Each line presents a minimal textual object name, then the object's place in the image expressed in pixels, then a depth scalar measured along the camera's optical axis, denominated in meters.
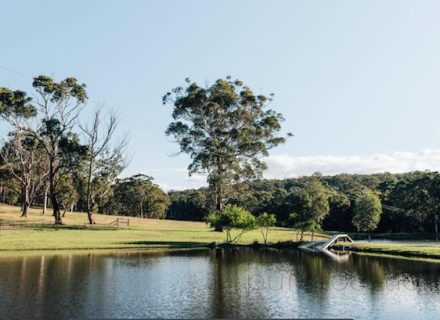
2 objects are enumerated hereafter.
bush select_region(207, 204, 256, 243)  52.97
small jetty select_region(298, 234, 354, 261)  50.40
